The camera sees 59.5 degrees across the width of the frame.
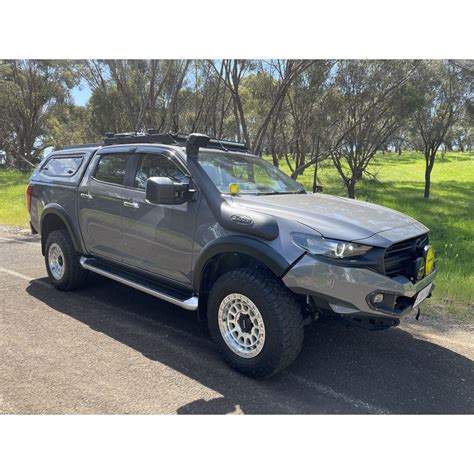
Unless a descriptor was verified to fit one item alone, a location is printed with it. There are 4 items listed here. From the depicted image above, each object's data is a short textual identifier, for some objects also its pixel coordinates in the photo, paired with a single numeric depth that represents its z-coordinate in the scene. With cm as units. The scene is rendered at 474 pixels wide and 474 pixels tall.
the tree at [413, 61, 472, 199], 1683
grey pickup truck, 312
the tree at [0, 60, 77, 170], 2773
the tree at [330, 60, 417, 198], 1583
